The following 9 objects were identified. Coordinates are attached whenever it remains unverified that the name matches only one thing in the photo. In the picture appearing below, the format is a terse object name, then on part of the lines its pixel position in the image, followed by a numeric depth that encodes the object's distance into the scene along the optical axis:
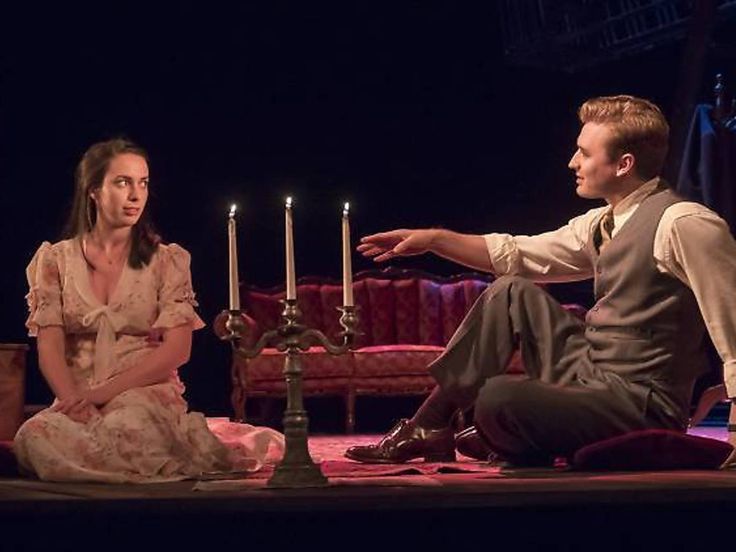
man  6.18
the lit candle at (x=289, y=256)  5.34
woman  6.42
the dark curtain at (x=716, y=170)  11.77
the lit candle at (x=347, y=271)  5.40
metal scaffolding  13.65
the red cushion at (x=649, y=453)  6.08
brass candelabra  5.39
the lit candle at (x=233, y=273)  5.39
